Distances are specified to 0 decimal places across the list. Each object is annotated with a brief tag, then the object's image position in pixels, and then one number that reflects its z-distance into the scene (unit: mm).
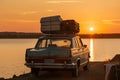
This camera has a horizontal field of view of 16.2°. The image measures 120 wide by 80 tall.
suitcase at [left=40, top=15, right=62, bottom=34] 21825
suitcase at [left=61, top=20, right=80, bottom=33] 22016
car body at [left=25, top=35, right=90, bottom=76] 17438
